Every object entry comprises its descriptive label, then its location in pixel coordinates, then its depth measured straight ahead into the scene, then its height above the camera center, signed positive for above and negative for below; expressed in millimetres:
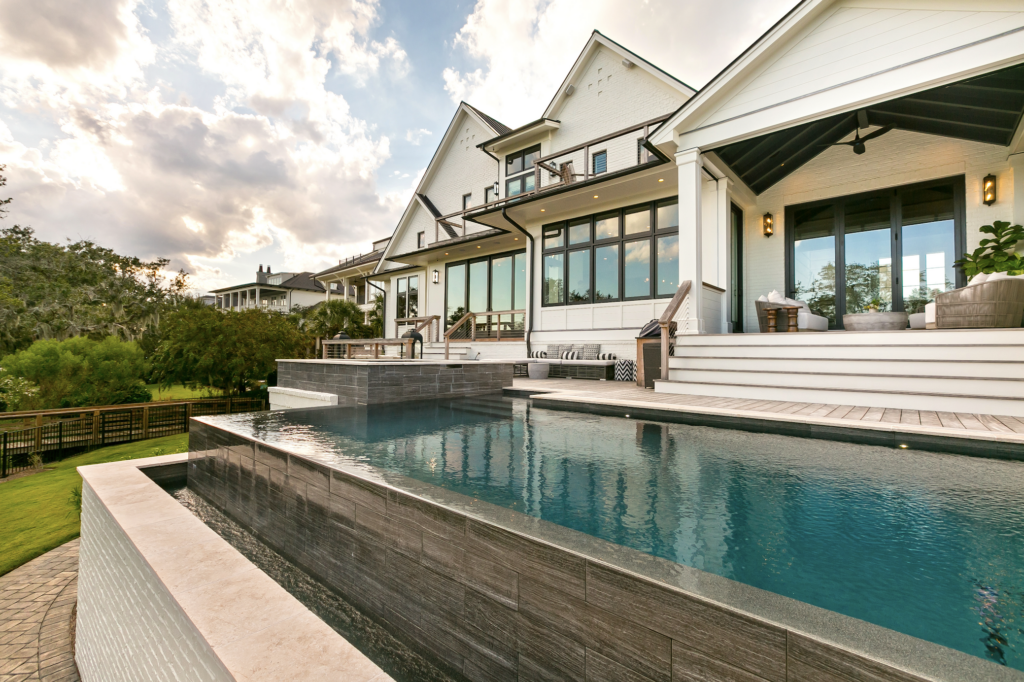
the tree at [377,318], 19328 +1101
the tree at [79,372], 11242 -863
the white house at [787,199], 5238 +2963
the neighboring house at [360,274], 20500 +3491
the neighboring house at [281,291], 36750 +4467
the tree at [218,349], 12172 -227
